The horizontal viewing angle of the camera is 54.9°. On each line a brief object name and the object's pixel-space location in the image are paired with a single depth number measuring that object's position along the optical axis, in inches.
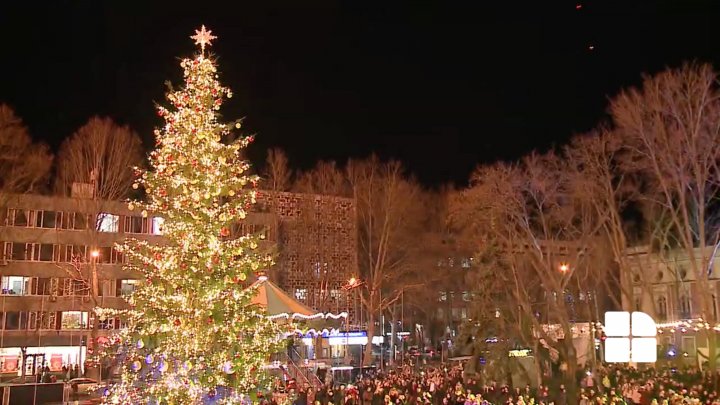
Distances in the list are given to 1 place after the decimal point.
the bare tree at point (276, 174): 1627.7
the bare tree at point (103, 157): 1470.2
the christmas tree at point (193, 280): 503.2
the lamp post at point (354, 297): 1351.3
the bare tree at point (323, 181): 1721.2
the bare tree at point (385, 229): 1692.9
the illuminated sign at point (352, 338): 1862.7
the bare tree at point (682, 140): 1017.5
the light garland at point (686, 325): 1355.8
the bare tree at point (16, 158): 1261.1
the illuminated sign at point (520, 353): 1150.8
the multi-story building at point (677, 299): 1612.9
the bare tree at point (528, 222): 1213.1
